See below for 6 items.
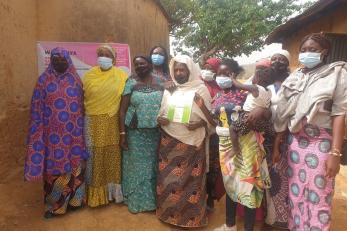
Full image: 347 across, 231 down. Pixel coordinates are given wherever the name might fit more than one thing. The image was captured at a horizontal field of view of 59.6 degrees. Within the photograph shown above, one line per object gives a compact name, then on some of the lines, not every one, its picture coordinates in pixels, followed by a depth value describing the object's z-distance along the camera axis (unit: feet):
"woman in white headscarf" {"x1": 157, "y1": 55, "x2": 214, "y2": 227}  10.66
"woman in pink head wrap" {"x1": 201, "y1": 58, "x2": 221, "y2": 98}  12.27
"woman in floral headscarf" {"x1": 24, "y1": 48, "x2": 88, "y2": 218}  10.92
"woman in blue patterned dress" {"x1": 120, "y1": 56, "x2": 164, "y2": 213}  11.49
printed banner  15.47
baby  8.76
